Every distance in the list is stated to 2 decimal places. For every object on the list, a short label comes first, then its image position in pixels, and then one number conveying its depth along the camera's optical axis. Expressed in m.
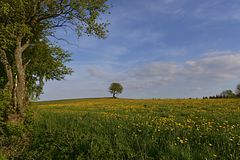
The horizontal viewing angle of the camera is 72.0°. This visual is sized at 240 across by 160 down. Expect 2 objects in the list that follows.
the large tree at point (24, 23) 8.08
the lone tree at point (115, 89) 55.74
